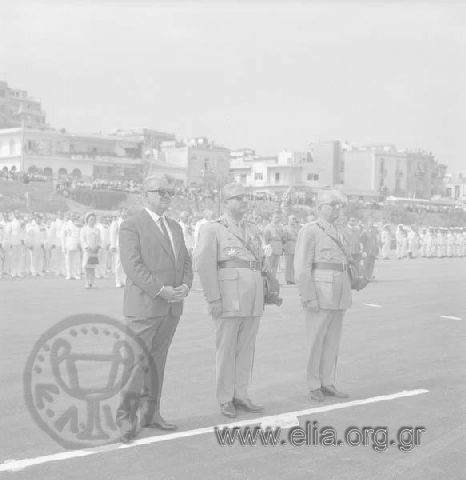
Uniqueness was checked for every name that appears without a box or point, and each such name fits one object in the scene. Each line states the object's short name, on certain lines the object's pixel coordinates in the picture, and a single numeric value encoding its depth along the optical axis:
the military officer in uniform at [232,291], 6.44
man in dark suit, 5.84
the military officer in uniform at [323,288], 7.16
